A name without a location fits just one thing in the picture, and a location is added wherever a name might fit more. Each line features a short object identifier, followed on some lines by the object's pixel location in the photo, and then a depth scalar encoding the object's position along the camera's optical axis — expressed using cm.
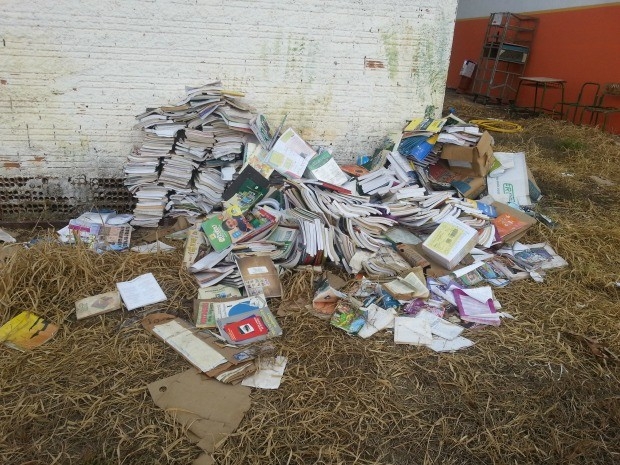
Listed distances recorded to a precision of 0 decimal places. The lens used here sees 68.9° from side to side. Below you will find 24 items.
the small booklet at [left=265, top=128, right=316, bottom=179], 403
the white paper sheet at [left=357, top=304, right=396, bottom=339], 283
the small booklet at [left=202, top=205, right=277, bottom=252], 341
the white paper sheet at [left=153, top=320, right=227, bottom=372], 249
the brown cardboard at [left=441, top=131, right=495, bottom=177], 422
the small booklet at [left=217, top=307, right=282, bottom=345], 269
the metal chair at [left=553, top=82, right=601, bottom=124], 752
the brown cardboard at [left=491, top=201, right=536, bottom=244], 393
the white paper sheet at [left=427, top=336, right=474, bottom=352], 274
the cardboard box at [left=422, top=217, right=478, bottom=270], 343
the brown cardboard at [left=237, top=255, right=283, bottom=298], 311
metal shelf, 931
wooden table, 798
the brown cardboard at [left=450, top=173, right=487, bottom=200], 433
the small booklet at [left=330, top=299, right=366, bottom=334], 285
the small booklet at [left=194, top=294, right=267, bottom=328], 283
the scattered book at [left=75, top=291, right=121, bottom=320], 284
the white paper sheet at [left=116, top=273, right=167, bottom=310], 297
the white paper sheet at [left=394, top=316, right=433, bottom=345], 277
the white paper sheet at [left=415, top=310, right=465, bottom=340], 285
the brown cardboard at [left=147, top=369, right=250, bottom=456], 213
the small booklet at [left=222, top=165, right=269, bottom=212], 391
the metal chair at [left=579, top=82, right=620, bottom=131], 700
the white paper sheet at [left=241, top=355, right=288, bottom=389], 242
